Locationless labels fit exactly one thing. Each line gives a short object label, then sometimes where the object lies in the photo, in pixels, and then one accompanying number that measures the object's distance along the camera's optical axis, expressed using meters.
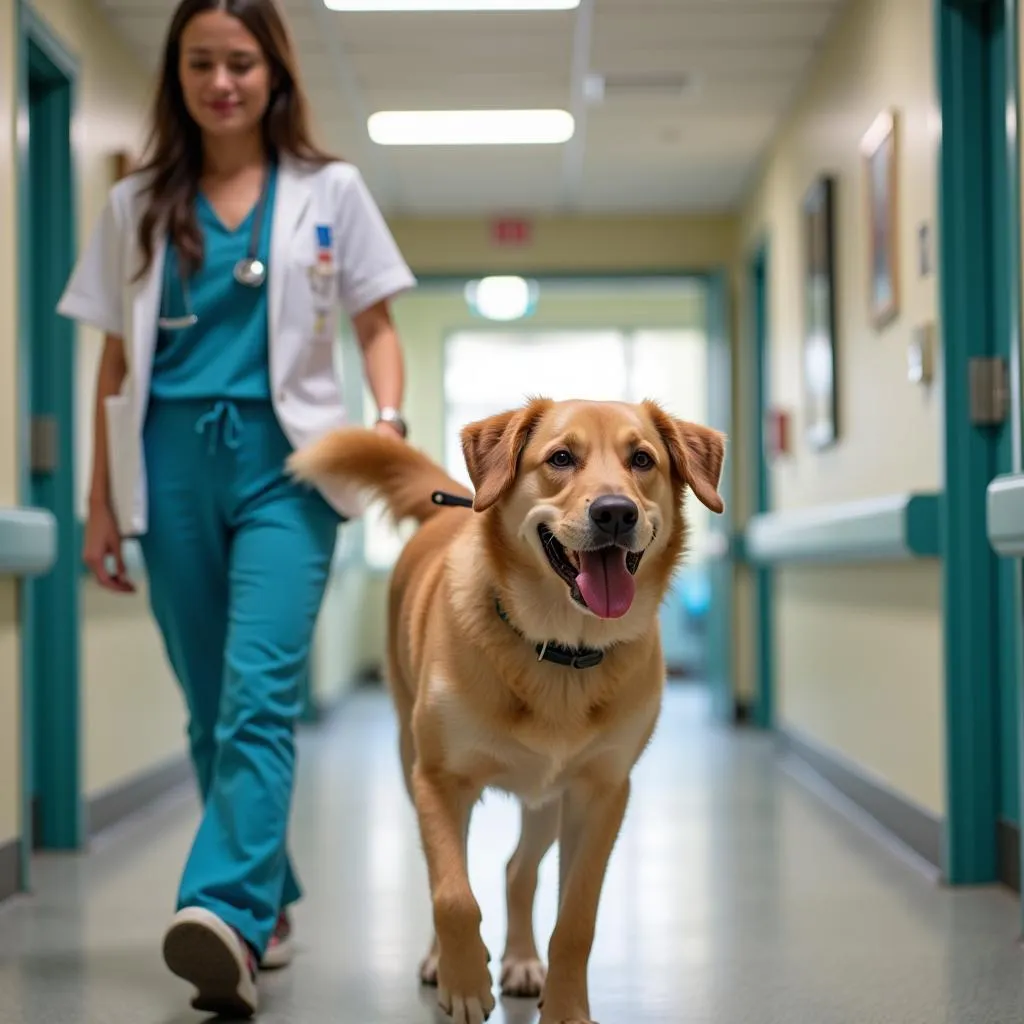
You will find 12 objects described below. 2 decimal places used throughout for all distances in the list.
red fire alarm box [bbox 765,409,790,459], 6.19
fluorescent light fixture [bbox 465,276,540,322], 9.43
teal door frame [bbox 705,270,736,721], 7.56
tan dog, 1.95
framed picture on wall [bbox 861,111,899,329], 4.04
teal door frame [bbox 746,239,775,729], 7.11
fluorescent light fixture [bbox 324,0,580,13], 4.74
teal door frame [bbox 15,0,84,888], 3.94
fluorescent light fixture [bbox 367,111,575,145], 6.08
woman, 2.35
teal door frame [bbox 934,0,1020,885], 3.43
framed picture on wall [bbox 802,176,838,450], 5.04
